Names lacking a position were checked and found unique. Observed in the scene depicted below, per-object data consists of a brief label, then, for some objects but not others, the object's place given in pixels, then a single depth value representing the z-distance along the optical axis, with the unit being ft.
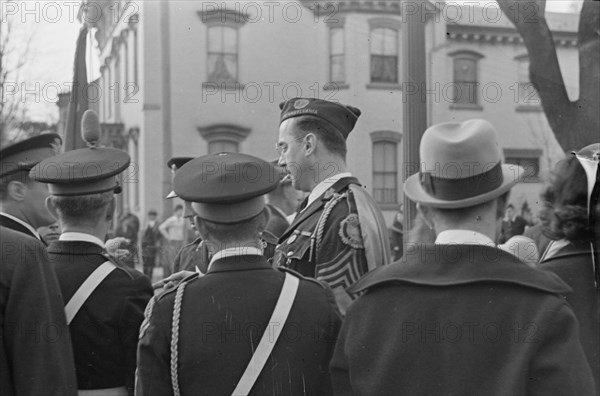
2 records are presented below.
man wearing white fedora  7.36
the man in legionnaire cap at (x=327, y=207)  11.53
